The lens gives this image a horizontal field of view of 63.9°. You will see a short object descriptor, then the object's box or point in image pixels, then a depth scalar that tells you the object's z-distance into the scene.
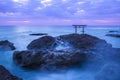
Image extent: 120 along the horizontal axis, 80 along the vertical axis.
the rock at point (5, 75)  7.23
